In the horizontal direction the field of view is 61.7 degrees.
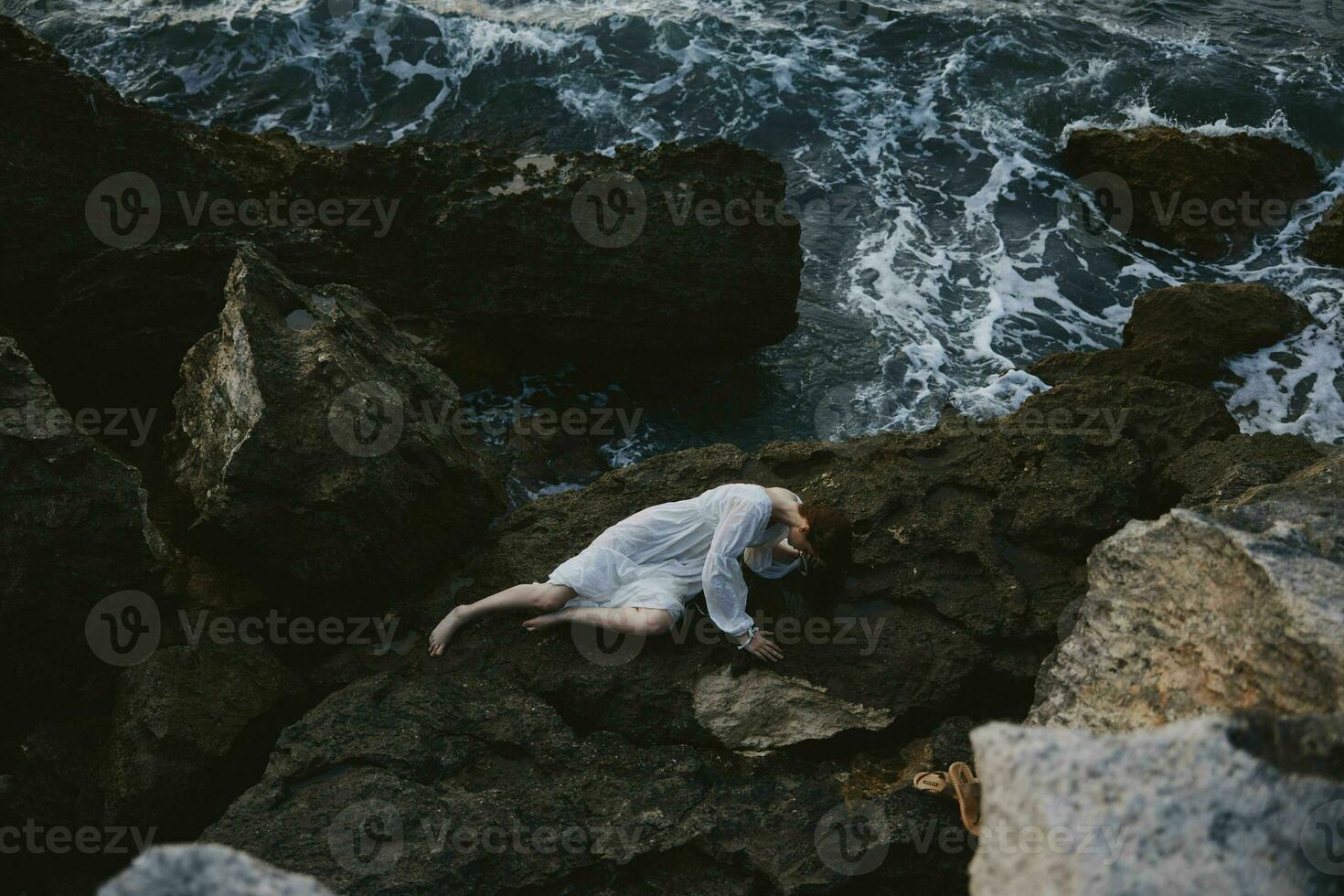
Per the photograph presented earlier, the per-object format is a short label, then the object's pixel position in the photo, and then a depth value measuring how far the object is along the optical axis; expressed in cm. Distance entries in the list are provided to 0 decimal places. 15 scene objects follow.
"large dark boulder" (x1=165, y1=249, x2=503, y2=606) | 612
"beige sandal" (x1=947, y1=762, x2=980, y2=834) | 488
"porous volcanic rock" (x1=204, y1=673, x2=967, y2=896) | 484
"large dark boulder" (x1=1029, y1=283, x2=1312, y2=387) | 970
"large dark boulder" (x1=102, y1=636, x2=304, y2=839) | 555
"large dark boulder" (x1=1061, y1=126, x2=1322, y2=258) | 1252
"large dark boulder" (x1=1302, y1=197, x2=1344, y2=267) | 1187
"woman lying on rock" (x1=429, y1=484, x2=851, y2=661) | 602
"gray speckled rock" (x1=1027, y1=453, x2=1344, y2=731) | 367
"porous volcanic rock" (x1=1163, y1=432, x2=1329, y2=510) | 624
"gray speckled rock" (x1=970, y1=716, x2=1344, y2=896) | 267
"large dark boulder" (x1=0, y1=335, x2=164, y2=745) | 563
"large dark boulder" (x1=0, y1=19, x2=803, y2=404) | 834
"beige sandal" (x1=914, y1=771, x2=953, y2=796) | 512
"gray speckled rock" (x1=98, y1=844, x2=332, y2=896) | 238
